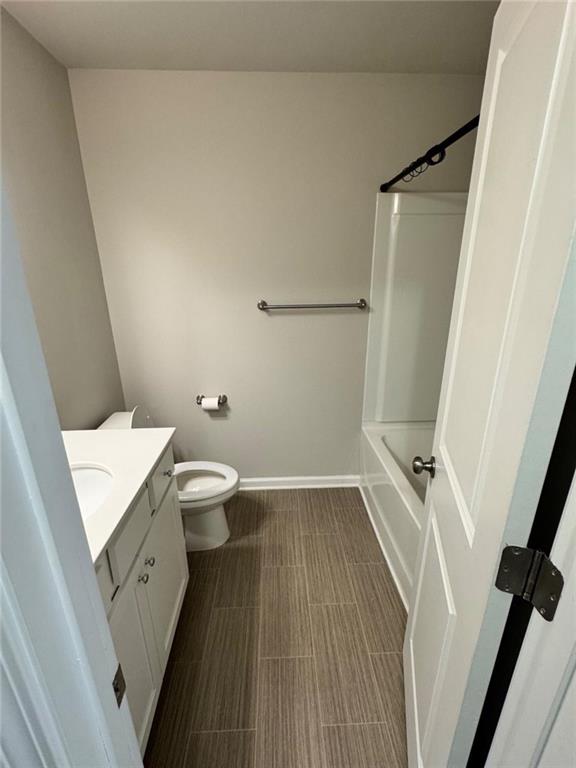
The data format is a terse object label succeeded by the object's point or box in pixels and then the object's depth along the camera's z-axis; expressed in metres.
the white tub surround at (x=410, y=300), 2.01
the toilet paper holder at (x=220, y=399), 2.27
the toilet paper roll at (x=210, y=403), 2.26
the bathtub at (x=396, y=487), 1.67
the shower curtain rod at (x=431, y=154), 1.27
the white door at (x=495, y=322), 0.48
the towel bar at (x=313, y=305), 2.13
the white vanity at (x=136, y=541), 0.98
